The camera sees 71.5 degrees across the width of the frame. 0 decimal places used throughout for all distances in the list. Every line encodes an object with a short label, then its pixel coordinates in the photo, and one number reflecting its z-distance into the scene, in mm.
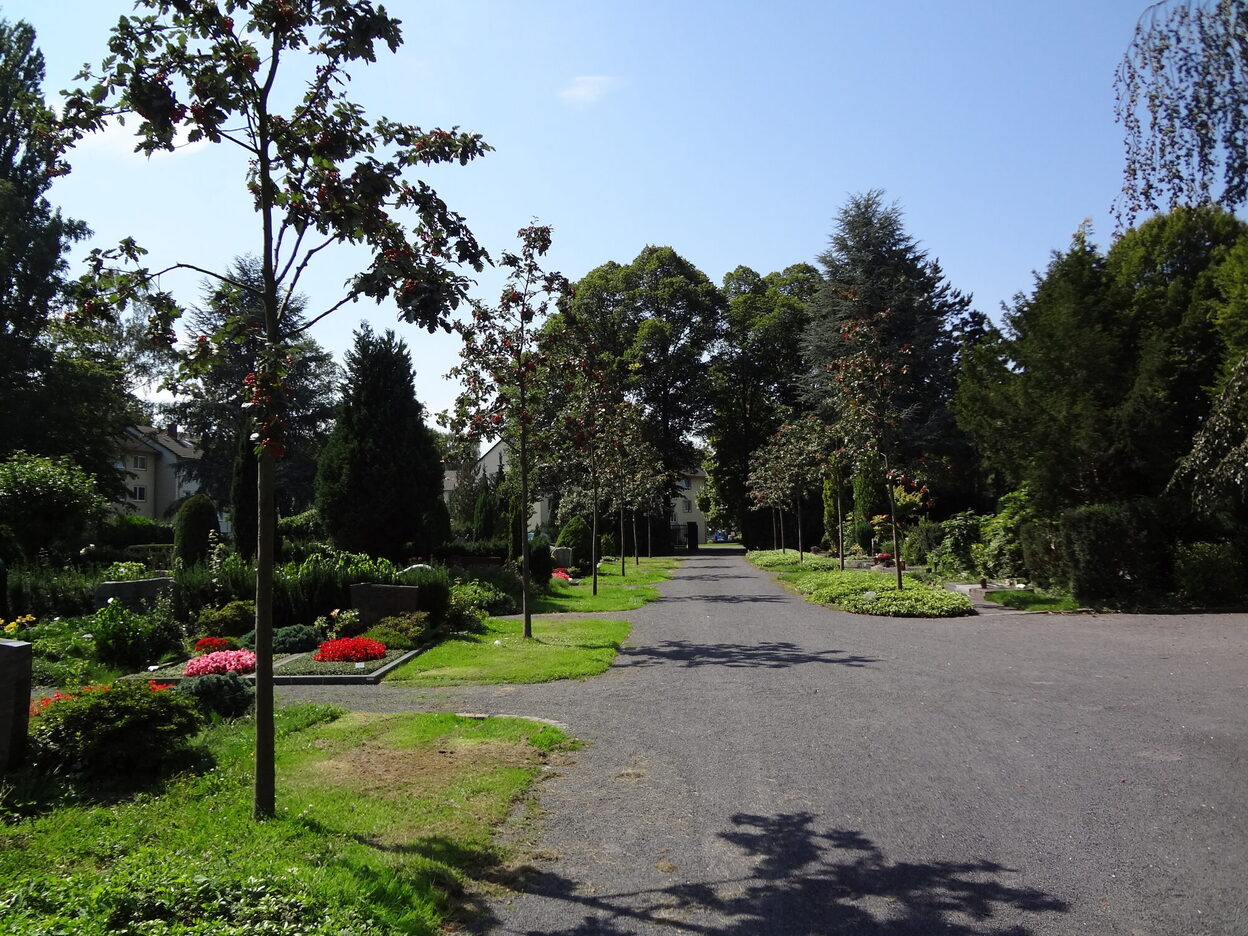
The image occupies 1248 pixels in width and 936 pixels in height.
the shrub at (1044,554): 17797
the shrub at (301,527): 28086
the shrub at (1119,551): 16188
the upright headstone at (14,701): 5613
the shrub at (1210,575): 15531
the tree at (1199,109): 5926
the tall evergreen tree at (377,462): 20109
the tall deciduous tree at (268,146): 5090
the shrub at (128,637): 10656
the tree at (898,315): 37062
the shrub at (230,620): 12906
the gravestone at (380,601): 13906
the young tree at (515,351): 14297
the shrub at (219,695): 7805
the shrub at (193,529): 18312
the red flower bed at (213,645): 11477
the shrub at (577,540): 34438
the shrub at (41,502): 16922
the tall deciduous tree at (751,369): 53750
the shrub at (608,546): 41906
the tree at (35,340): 31266
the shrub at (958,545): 24625
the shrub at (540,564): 22234
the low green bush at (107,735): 5797
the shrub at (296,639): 12570
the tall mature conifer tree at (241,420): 48906
